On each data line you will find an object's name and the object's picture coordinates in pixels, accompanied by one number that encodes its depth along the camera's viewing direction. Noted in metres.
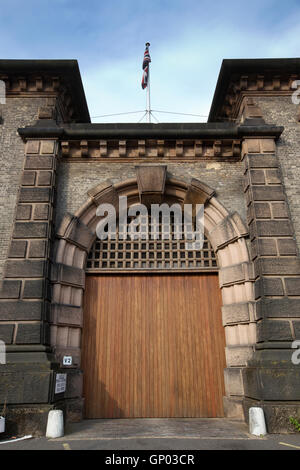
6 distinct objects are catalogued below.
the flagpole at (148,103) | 11.84
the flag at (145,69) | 12.01
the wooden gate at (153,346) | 7.39
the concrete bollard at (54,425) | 5.66
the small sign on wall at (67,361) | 7.05
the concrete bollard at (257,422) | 5.70
